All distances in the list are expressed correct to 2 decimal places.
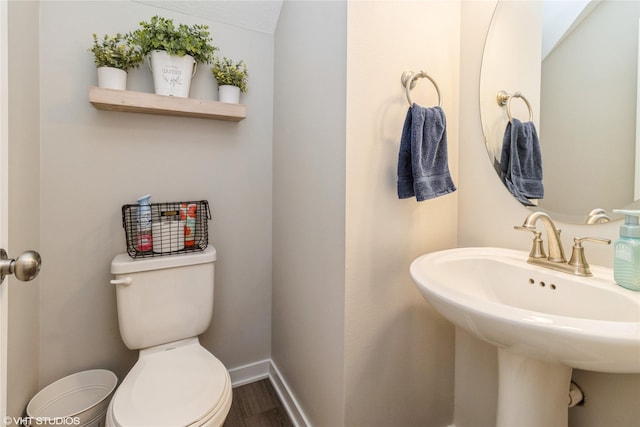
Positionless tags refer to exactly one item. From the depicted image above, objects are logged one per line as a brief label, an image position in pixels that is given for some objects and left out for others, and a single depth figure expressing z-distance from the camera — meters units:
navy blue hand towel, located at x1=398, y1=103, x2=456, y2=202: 0.97
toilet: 0.94
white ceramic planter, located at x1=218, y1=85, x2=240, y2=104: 1.46
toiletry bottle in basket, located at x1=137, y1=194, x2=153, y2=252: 1.30
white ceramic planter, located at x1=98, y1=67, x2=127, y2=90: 1.23
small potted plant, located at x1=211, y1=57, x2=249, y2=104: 1.46
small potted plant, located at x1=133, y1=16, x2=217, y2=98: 1.26
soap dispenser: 0.68
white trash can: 1.13
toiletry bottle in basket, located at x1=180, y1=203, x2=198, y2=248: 1.39
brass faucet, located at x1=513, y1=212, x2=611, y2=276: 0.79
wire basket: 1.31
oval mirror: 0.78
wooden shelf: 1.22
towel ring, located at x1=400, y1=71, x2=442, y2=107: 1.02
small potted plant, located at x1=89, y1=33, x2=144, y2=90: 1.23
